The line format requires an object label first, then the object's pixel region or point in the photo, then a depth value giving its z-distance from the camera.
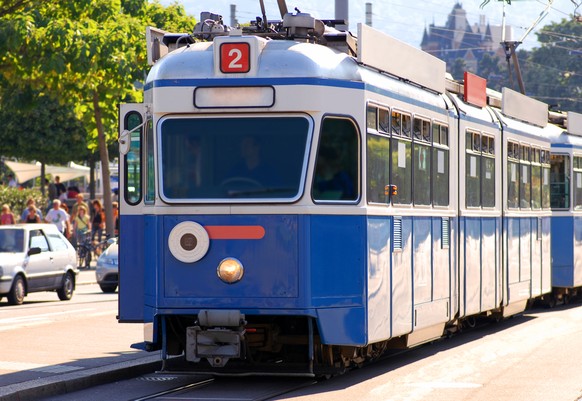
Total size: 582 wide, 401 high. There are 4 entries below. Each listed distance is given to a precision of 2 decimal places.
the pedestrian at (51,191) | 48.76
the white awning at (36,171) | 62.75
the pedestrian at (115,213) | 40.33
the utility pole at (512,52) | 32.69
